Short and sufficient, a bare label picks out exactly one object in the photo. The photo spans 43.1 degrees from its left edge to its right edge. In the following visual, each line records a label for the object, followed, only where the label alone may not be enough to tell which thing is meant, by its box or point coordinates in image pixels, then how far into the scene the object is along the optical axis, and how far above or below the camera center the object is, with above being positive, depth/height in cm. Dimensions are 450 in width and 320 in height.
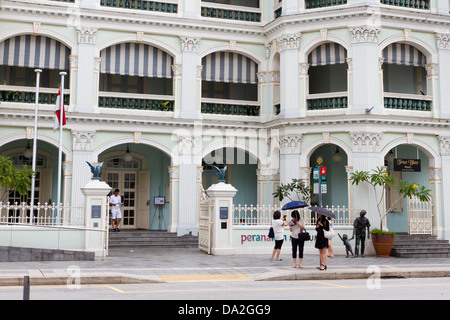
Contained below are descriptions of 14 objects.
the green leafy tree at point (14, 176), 1783 +107
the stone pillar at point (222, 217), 1886 -19
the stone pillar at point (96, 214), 1727 -12
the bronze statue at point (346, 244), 1909 -108
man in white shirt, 2192 +14
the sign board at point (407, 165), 2167 +179
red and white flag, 2011 +347
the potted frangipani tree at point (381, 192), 1966 +72
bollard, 661 -91
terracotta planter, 1959 -107
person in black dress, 1444 -71
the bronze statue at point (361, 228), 1947 -55
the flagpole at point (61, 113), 1991 +344
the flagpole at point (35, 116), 1931 +335
